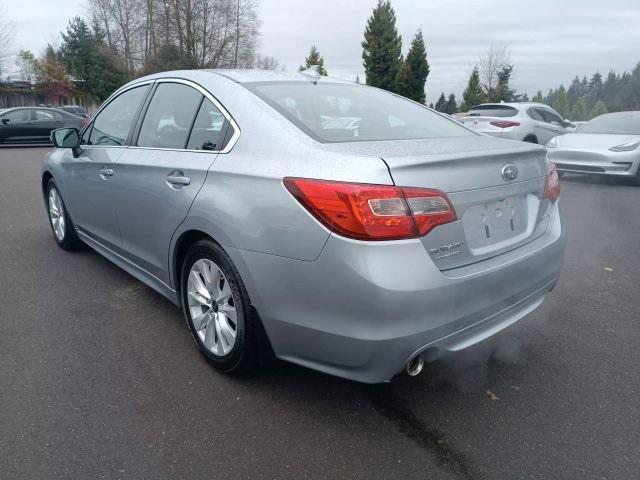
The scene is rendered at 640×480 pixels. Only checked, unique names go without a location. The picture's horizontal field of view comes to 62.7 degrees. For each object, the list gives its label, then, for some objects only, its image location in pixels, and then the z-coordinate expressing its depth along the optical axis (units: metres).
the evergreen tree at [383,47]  36.03
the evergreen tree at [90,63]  42.44
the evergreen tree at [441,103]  49.20
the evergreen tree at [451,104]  48.22
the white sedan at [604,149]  9.15
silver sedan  2.03
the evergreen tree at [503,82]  39.62
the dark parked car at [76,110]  27.62
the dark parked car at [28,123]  16.81
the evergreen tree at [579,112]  50.97
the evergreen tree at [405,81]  35.03
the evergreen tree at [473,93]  38.47
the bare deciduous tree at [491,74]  40.34
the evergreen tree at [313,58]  47.90
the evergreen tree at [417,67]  35.19
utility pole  37.44
